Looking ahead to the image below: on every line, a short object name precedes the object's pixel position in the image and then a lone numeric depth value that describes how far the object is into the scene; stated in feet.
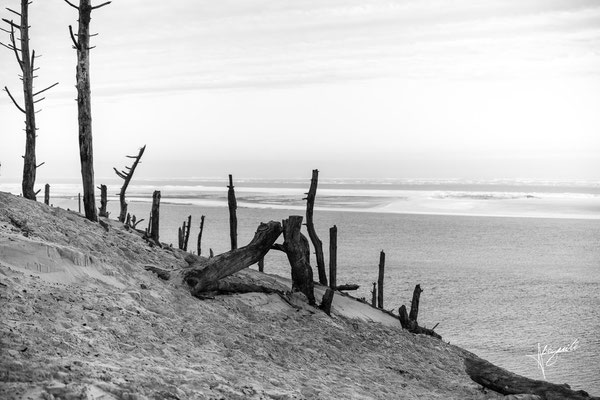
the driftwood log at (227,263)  38.91
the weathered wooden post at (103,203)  59.41
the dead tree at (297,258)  45.78
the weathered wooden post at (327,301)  44.38
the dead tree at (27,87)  55.98
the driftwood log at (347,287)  50.62
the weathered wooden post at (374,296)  68.94
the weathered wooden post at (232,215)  72.37
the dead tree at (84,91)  49.14
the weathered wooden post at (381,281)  67.38
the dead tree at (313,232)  59.57
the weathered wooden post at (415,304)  54.25
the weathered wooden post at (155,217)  53.47
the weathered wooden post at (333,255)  62.59
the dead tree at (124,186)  66.03
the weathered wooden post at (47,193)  96.58
